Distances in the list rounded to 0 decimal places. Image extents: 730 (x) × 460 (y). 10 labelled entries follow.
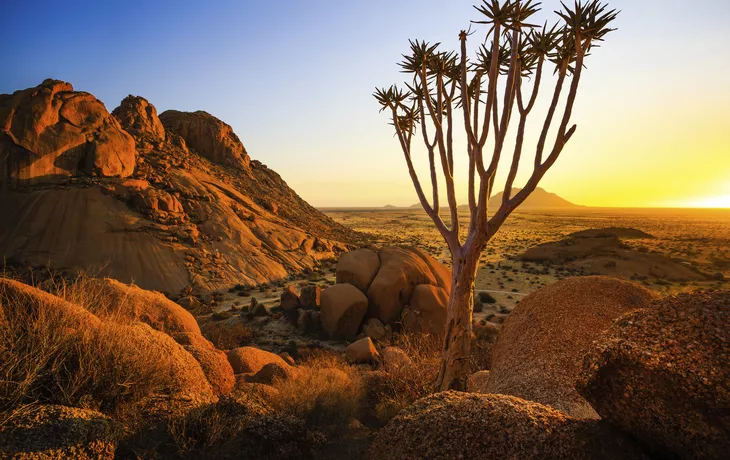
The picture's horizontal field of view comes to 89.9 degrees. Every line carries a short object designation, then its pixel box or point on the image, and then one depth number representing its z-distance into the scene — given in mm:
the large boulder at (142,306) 7586
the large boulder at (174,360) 4645
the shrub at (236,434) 3834
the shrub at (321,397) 5641
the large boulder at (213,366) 5938
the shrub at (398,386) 6376
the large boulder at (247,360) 8225
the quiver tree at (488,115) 6000
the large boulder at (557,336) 5211
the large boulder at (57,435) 2936
